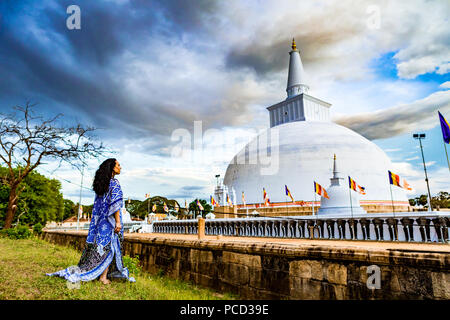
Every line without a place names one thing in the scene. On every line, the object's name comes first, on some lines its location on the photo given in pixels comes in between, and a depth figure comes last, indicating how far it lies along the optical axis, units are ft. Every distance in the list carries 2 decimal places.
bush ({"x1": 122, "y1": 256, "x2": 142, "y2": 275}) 18.13
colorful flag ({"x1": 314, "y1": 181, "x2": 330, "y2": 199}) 45.70
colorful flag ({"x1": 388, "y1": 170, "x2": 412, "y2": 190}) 40.43
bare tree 36.90
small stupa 43.01
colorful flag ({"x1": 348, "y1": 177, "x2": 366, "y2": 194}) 43.32
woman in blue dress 14.48
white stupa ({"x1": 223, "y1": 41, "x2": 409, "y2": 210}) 81.05
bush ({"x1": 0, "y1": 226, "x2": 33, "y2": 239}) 40.40
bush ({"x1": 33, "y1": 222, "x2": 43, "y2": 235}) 50.39
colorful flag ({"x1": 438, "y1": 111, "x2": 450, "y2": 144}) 25.13
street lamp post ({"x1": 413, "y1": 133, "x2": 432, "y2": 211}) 88.04
